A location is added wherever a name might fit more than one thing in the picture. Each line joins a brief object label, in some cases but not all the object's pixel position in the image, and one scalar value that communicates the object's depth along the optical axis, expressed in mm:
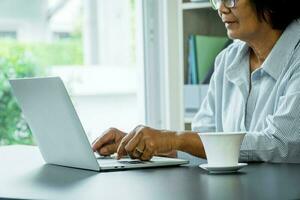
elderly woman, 1840
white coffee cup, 1573
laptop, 1654
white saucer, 1567
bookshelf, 3094
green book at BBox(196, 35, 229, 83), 3074
